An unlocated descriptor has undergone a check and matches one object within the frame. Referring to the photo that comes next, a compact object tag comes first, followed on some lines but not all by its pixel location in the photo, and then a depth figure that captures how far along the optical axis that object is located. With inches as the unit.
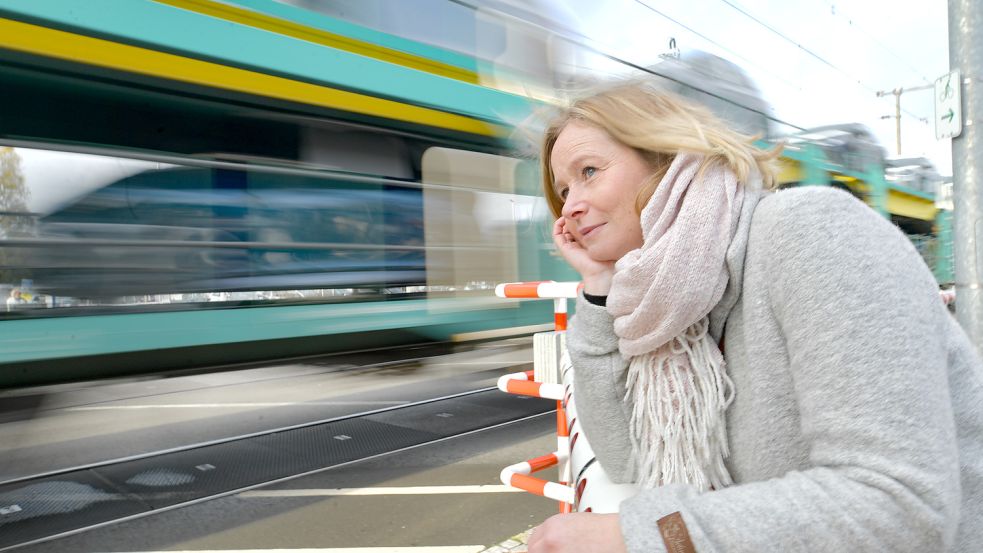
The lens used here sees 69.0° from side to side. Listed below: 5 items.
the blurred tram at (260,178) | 122.8
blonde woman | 30.2
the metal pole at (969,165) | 130.2
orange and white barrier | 104.2
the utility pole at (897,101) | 1163.9
